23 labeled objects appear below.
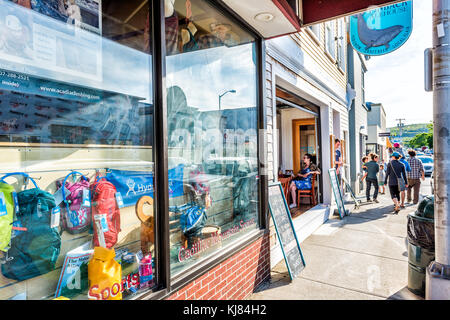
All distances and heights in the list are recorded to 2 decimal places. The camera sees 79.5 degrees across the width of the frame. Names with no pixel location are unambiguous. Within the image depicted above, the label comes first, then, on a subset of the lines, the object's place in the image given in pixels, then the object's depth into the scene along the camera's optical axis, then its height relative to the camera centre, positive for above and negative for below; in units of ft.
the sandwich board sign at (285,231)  12.01 -3.46
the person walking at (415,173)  28.50 -2.00
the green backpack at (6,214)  4.68 -0.92
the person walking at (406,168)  26.14 -1.47
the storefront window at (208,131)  8.26 +1.00
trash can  10.46 -3.59
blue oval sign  16.25 +8.27
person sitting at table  24.54 -2.08
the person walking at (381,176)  35.33 -2.82
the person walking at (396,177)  24.99 -2.11
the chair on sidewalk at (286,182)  23.91 -2.29
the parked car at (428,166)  65.45 -2.96
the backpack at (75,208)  5.77 -1.04
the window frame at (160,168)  6.82 -0.23
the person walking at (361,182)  40.52 -4.01
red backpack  6.28 -1.28
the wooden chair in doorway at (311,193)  24.60 -3.46
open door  30.40 +1.83
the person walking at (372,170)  29.32 -1.64
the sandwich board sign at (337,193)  23.13 -3.28
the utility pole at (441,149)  9.16 +0.16
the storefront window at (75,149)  5.07 +0.27
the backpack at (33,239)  4.95 -1.49
